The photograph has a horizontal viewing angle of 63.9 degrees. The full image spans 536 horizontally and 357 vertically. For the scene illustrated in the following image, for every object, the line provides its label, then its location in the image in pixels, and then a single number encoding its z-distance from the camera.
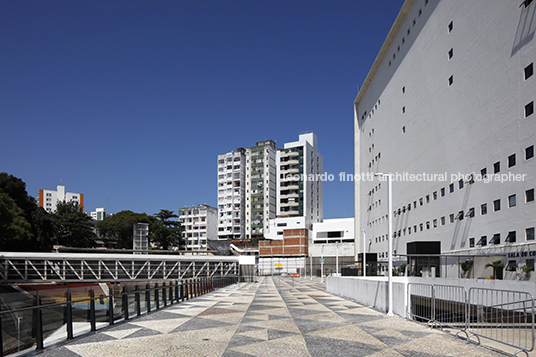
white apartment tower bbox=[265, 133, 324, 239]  119.25
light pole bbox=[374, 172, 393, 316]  15.66
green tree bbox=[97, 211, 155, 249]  107.00
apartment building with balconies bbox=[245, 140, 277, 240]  130.38
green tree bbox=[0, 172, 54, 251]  59.12
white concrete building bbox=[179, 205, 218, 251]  139.12
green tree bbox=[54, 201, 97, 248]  91.19
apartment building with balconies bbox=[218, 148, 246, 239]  133.00
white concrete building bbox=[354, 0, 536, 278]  30.17
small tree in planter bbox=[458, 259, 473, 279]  31.36
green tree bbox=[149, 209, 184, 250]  108.69
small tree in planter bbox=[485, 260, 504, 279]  30.19
